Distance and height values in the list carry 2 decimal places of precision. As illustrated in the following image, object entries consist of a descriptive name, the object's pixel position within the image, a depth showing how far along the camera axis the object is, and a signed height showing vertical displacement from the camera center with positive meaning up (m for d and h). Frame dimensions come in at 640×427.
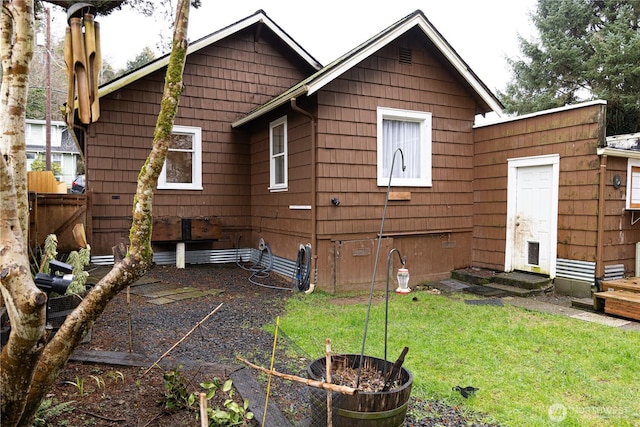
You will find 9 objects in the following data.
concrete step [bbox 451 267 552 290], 6.79 -1.40
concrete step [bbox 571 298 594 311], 5.93 -1.50
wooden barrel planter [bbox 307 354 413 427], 2.30 -1.18
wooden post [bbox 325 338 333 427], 2.13 -1.06
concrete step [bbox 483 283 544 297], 6.64 -1.49
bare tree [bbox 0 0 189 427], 1.68 -0.25
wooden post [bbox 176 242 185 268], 8.74 -1.28
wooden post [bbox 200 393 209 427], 1.75 -0.90
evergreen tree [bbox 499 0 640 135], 15.24 +5.40
